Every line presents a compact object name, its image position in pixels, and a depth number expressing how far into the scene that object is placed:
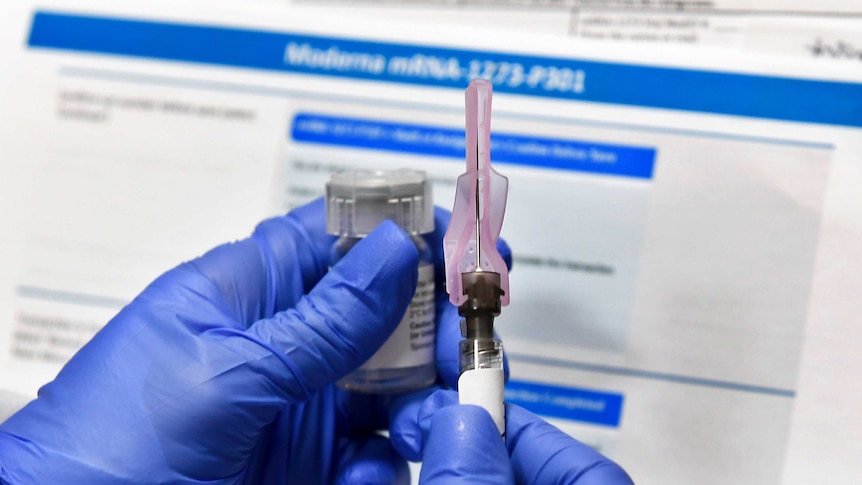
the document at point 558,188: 0.47
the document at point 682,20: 0.48
